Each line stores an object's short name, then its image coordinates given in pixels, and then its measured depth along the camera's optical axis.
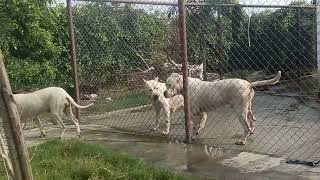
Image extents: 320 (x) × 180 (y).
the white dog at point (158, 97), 7.57
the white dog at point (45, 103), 7.07
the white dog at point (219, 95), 6.53
